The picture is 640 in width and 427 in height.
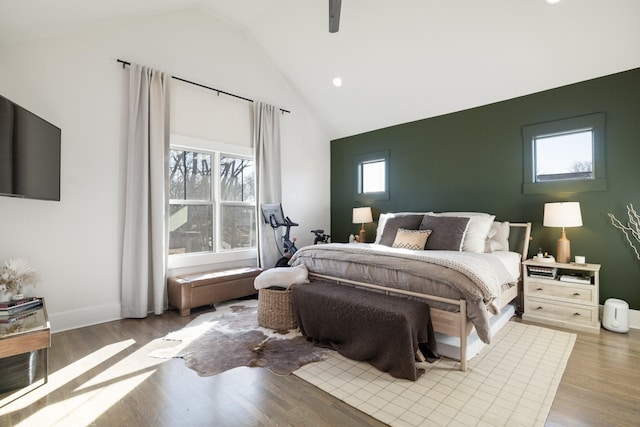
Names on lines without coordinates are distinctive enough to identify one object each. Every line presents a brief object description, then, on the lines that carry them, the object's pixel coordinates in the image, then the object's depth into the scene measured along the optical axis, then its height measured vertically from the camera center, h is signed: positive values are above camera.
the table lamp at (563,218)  3.17 -0.06
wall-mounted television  2.20 +0.50
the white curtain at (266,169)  4.73 +0.72
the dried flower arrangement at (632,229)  3.10 -0.18
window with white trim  4.07 +0.19
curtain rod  3.46 +1.75
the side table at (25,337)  1.88 -0.75
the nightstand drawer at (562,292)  3.05 -0.83
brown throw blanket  2.17 -0.88
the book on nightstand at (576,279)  3.09 -0.68
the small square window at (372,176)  5.30 +0.68
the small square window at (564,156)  3.48 +0.66
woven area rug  1.77 -1.16
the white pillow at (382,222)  4.16 -0.12
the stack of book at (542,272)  3.29 -0.64
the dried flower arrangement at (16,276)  2.34 -0.47
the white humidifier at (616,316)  2.94 -1.00
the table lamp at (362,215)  5.21 -0.02
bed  2.29 -0.46
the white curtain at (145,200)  3.44 +0.18
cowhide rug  2.37 -1.15
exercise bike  4.62 -0.08
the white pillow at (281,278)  3.15 -0.66
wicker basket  3.07 -0.96
